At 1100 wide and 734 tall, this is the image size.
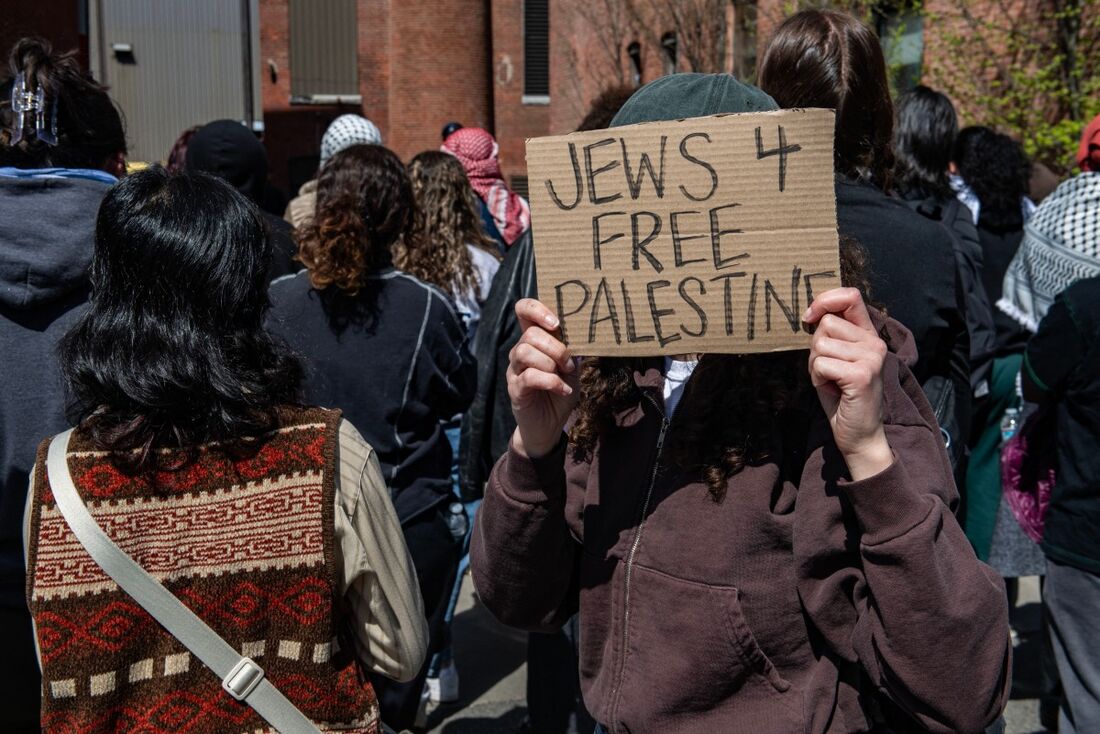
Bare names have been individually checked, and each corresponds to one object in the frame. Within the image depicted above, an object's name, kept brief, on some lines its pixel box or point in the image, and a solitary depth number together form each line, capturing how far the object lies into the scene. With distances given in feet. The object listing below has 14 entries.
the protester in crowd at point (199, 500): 5.84
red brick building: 40.93
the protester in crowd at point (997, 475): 15.01
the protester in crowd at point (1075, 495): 10.54
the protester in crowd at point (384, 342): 11.16
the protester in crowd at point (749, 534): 5.10
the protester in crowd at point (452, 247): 15.39
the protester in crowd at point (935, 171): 13.61
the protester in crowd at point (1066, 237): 11.96
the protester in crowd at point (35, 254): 8.25
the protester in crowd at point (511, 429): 12.15
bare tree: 39.78
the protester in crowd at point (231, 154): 15.30
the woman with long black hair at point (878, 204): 7.65
